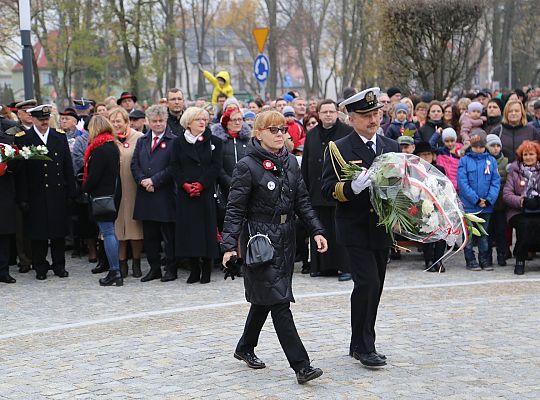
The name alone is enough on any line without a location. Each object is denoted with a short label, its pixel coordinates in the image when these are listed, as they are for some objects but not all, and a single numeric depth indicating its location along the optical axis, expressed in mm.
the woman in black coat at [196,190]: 11602
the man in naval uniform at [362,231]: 7613
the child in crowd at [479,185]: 12273
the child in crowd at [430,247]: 12422
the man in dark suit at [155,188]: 12102
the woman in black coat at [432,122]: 14680
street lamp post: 14539
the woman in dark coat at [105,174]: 11641
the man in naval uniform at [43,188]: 12273
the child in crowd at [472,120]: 14812
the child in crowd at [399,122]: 14273
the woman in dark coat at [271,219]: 7297
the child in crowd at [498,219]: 12625
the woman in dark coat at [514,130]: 13492
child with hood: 16844
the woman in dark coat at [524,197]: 12039
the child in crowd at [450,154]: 13055
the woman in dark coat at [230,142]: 12133
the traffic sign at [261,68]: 20656
